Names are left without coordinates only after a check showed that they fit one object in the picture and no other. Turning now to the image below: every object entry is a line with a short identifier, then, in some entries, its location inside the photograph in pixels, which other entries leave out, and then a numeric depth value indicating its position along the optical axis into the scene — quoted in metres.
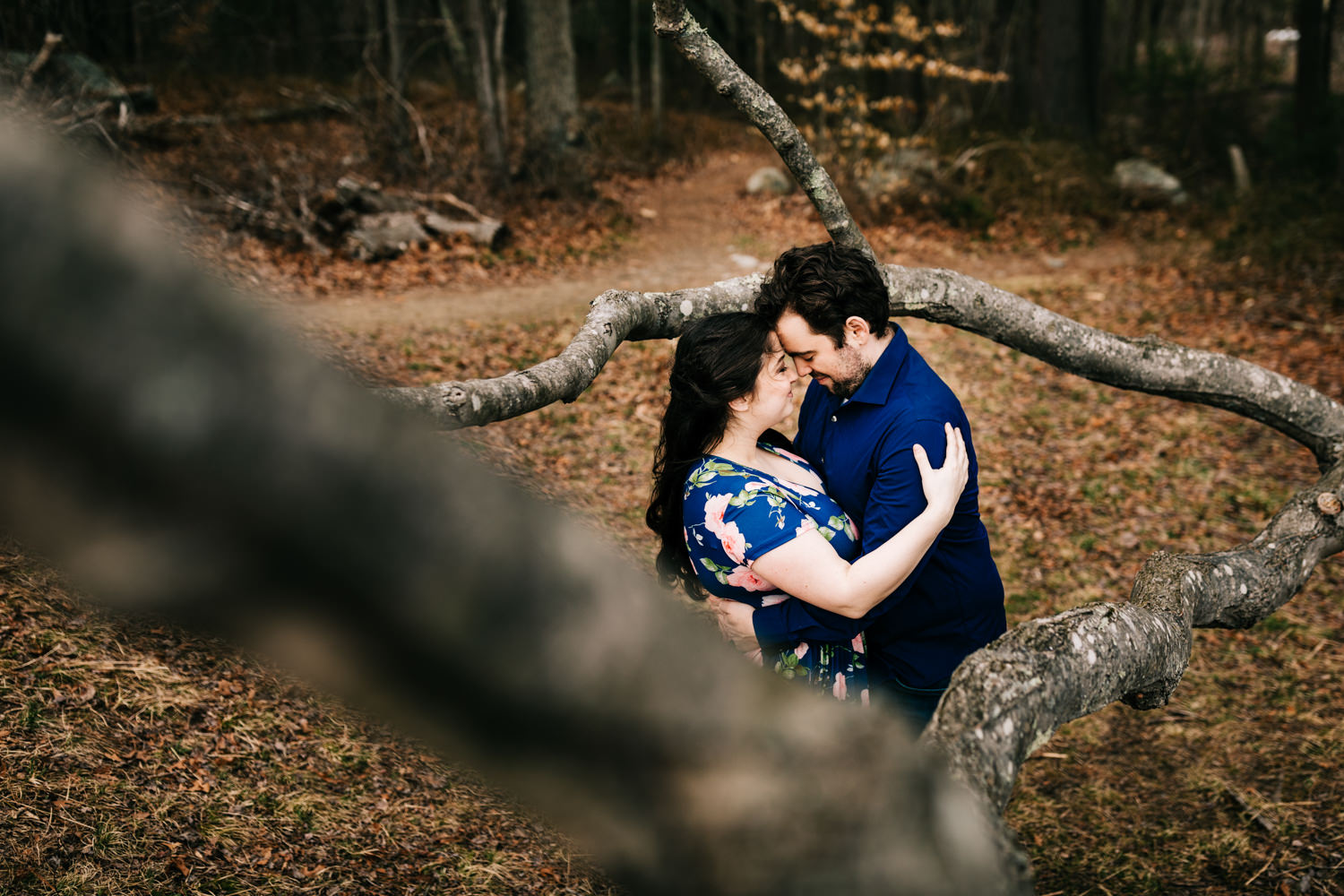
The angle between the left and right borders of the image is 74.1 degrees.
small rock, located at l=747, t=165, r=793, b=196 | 15.59
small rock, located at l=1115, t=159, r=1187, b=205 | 14.05
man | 2.75
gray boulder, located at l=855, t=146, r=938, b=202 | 13.65
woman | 2.38
